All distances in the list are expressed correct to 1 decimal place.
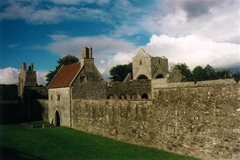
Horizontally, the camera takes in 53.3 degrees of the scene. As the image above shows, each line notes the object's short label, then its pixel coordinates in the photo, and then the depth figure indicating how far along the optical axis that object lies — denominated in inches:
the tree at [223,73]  2890.8
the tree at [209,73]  2872.7
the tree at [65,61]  2308.3
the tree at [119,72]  2814.8
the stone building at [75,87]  1058.9
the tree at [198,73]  2744.5
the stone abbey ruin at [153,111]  465.0
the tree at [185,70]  2939.8
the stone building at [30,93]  1454.2
